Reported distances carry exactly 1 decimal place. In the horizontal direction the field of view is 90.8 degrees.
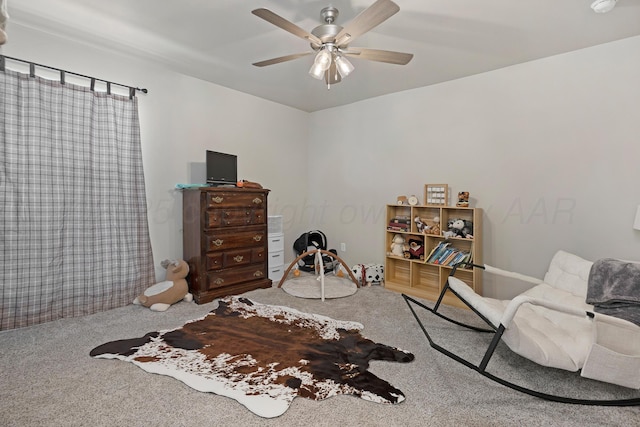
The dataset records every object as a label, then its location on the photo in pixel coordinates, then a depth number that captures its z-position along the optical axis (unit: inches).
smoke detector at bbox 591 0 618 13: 84.4
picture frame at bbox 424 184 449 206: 147.0
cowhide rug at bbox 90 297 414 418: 73.6
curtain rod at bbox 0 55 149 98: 101.2
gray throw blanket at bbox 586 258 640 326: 83.4
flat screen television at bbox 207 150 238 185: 144.9
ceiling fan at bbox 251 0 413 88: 74.4
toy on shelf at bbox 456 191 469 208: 139.5
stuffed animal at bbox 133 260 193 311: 124.7
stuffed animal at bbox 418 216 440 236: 145.9
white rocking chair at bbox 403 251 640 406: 66.2
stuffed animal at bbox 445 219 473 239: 137.5
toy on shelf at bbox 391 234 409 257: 157.9
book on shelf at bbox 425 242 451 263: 142.9
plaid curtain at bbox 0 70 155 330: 103.3
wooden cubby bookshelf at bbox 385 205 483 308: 135.7
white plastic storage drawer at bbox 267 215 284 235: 180.4
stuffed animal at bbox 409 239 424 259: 151.9
